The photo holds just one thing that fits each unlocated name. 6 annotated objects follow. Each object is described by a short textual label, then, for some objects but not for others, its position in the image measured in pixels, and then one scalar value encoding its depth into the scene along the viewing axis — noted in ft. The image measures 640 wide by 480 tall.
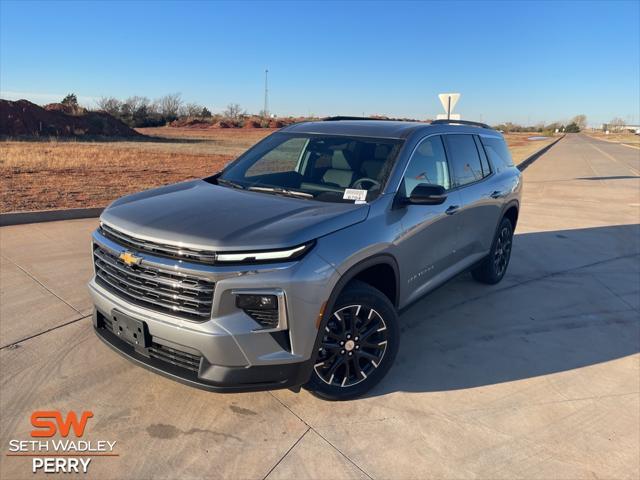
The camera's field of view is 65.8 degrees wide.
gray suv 8.91
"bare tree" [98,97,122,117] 231.50
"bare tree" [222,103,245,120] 326.38
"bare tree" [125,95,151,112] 231.30
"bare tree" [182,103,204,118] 290.27
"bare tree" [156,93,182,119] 270.87
